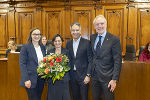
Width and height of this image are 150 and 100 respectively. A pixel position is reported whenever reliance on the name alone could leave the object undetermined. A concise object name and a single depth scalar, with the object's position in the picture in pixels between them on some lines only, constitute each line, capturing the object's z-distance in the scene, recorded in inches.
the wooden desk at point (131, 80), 88.6
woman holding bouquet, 81.0
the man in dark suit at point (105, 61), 70.2
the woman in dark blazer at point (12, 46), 161.5
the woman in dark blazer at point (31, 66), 76.6
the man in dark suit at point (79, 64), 81.2
